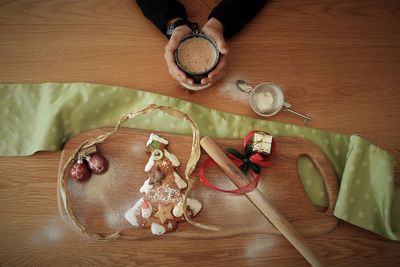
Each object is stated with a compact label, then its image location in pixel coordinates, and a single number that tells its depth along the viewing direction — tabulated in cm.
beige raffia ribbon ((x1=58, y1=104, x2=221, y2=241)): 63
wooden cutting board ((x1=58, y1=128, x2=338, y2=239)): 67
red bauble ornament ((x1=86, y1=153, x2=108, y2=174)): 66
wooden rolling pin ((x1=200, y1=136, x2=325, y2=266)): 66
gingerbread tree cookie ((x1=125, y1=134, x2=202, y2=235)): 65
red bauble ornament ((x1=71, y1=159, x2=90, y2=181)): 65
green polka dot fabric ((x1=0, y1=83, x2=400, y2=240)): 71
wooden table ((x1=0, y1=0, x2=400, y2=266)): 70
